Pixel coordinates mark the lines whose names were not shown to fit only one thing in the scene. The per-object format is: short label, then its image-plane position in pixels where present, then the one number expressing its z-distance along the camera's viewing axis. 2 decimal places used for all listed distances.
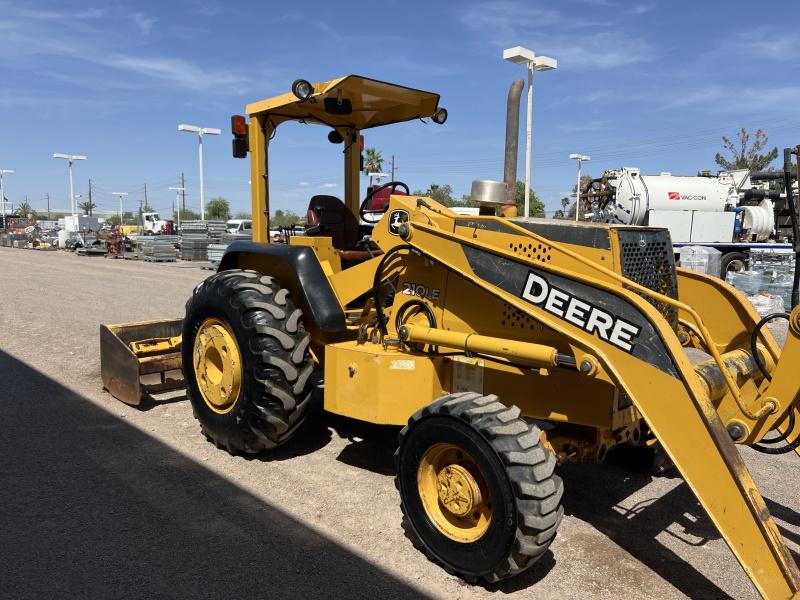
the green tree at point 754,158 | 38.97
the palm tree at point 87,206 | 98.25
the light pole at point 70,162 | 51.69
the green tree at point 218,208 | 89.06
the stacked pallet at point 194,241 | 26.41
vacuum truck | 17.22
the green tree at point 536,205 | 46.14
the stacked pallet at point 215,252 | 22.59
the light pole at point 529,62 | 15.92
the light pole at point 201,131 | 31.08
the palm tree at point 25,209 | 105.94
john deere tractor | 2.90
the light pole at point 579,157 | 37.62
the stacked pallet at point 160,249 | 26.14
